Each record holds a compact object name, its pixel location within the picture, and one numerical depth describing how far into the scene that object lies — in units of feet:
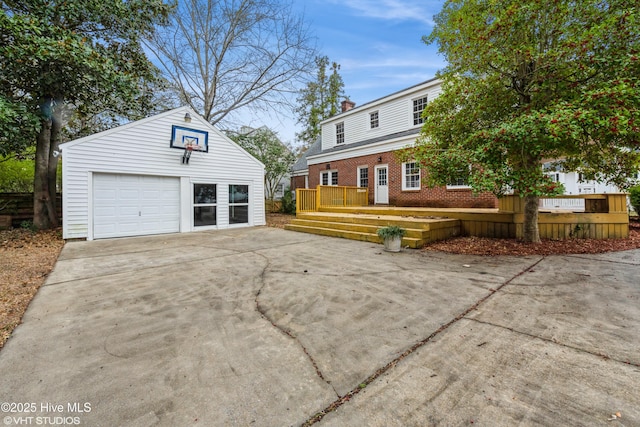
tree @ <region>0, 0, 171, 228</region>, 24.84
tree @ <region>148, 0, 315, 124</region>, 44.80
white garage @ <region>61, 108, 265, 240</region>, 27.86
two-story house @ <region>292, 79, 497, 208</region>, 39.01
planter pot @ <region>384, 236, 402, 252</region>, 20.81
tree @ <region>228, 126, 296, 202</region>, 53.47
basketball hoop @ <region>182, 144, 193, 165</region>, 33.37
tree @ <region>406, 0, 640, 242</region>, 14.51
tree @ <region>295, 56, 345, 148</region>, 93.56
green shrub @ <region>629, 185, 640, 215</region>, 31.37
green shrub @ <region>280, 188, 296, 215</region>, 57.75
